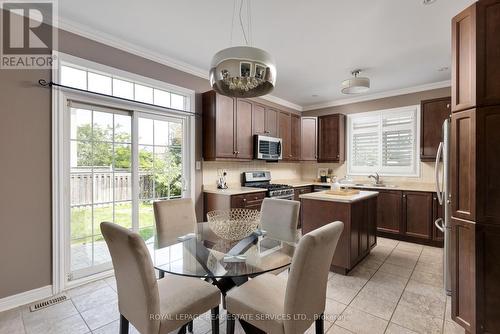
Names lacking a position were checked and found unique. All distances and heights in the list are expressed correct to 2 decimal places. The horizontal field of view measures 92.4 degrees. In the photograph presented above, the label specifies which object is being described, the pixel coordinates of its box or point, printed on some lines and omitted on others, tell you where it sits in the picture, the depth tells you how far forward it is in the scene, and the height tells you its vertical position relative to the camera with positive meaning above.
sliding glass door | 2.59 -0.06
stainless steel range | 4.12 -0.33
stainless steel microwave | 4.20 +0.36
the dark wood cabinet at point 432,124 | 3.90 +0.73
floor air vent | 2.15 -1.25
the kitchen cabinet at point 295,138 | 5.18 +0.66
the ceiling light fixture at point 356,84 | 3.54 +1.24
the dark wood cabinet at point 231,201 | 3.39 -0.49
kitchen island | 2.77 -0.64
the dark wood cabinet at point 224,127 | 3.54 +0.63
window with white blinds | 4.48 +0.51
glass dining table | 1.50 -0.64
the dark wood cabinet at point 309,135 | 5.38 +0.73
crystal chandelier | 1.42 +0.61
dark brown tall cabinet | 1.61 +0.00
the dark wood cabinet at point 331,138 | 5.14 +0.64
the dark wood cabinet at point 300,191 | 4.70 -0.48
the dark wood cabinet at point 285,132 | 4.85 +0.73
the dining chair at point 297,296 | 1.21 -0.79
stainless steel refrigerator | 2.36 -0.37
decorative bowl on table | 1.98 -0.49
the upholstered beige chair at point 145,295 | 1.22 -0.77
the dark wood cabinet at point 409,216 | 3.76 -0.81
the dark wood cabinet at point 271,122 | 4.49 +0.87
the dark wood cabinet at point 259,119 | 4.23 +0.87
